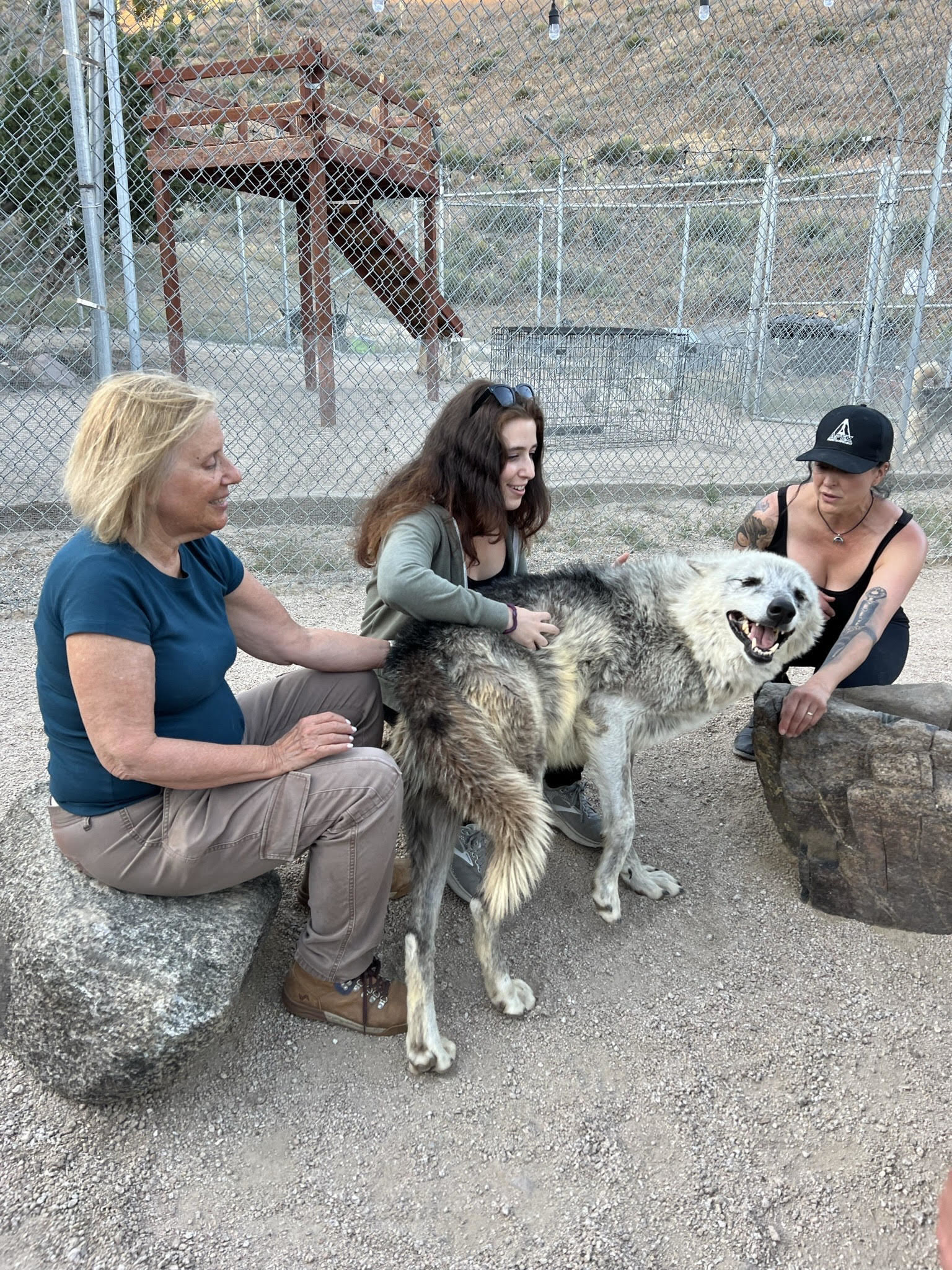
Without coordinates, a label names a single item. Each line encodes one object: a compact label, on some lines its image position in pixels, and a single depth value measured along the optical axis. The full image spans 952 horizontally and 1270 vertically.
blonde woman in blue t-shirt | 1.90
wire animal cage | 8.27
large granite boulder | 1.92
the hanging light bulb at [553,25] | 5.12
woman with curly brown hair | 2.67
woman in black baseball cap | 3.03
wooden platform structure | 5.74
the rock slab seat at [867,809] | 2.68
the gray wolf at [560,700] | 2.29
